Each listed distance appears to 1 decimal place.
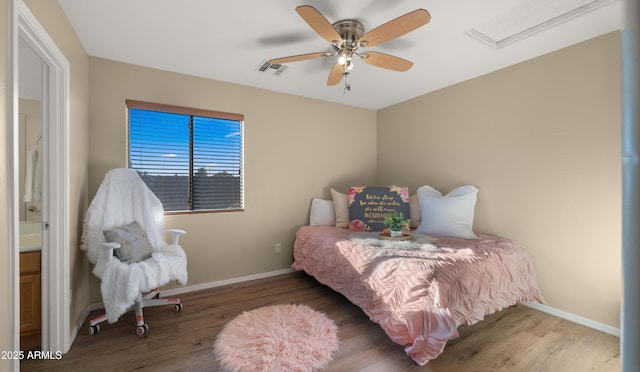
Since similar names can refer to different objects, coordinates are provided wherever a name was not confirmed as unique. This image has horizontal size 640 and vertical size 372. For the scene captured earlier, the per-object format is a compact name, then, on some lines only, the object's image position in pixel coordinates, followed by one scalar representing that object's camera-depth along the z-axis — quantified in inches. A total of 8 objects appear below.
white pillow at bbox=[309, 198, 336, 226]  145.8
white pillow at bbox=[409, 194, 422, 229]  134.5
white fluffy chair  85.4
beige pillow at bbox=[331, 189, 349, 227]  143.4
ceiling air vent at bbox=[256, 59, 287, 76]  111.6
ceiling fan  67.9
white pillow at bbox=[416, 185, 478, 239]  114.7
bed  74.7
